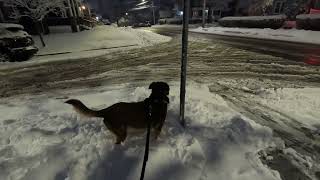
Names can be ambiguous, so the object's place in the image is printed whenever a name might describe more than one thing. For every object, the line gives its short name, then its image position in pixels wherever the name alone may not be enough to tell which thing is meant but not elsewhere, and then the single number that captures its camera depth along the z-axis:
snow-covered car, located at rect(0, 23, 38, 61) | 6.31
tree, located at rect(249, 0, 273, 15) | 19.13
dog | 1.69
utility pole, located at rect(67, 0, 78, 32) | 13.62
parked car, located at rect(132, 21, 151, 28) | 27.81
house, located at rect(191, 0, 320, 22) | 15.31
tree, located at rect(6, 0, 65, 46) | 8.20
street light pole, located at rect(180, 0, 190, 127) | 1.76
